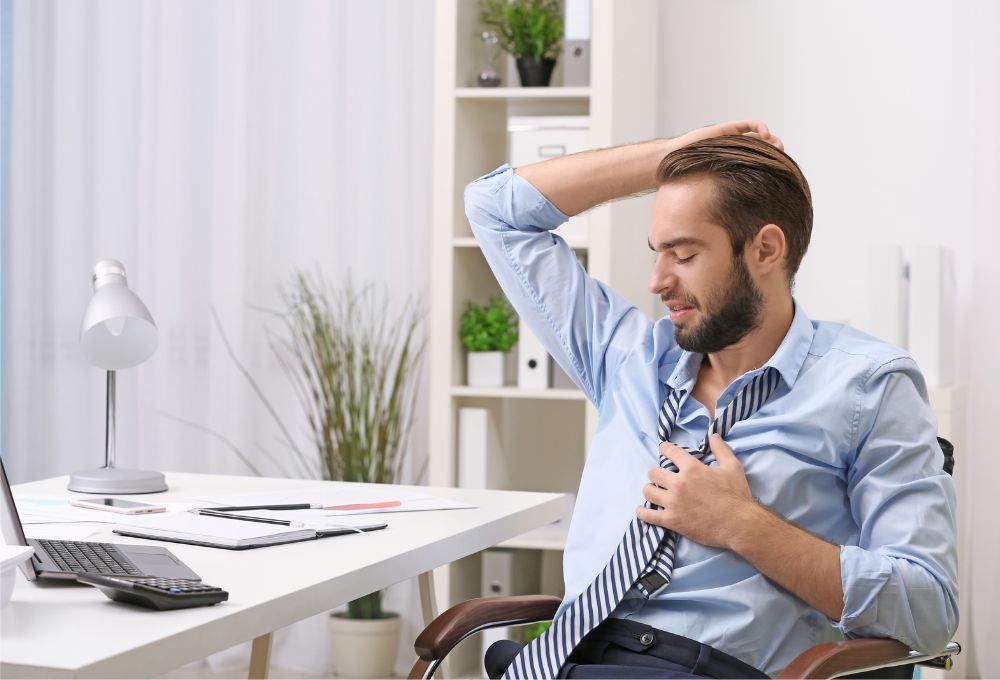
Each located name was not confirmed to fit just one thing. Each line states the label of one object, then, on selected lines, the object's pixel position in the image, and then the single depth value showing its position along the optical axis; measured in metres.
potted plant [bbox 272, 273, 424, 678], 4.95
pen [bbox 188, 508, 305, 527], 3.48
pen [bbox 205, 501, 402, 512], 3.63
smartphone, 3.60
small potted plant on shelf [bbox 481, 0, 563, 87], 4.80
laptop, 3.09
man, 3.22
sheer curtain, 5.16
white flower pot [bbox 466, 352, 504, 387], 4.80
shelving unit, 4.68
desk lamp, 3.82
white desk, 2.85
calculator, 2.98
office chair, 3.13
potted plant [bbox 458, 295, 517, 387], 4.79
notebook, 3.35
